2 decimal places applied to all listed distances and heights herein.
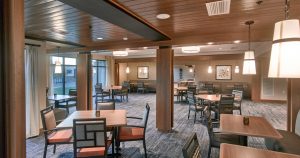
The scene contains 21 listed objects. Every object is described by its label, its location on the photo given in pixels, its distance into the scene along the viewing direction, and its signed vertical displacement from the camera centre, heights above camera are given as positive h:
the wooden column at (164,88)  4.80 -0.29
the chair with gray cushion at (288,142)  2.65 -1.00
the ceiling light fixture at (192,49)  6.11 +0.91
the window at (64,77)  8.86 -0.01
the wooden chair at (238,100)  6.06 -0.76
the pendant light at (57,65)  7.46 +0.45
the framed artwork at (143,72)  14.64 +0.37
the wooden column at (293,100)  3.55 -0.44
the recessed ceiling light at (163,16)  2.96 +0.96
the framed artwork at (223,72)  12.26 +0.31
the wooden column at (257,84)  9.74 -0.38
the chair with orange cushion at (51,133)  2.99 -0.96
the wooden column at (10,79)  1.04 -0.01
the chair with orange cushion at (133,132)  3.18 -0.97
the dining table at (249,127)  2.46 -0.73
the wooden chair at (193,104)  5.65 -0.85
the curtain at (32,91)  4.46 -0.35
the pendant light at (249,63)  3.07 +0.22
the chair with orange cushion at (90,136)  2.51 -0.80
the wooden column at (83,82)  6.38 -0.17
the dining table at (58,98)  5.75 -0.67
